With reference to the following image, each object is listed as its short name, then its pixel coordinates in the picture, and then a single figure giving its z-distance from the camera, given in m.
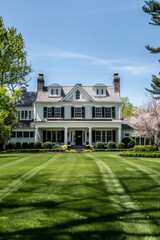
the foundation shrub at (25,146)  42.88
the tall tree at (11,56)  38.56
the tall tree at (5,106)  26.11
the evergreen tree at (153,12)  18.97
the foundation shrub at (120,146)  41.72
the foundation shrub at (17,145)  43.00
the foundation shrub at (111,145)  41.78
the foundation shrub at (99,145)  41.62
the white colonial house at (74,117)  43.94
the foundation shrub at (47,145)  40.71
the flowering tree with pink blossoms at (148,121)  38.50
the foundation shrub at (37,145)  41.69
